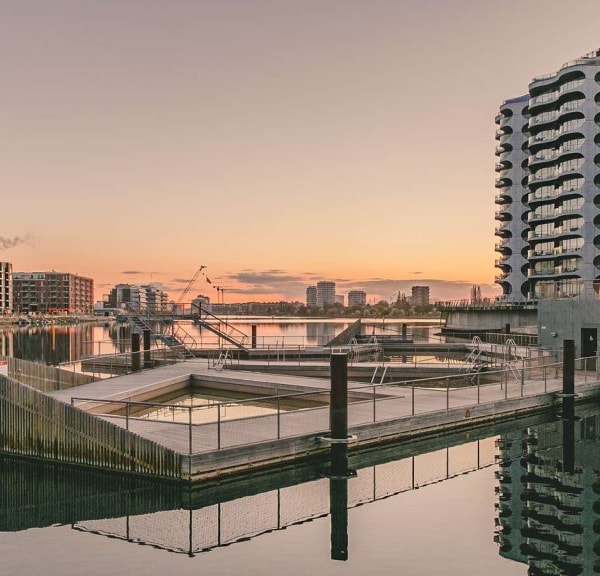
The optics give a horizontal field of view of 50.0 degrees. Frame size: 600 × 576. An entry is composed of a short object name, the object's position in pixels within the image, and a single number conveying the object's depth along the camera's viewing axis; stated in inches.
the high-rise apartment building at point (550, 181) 3846.0
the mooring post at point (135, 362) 1460.4
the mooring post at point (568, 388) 1074.1
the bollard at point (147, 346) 1675.7
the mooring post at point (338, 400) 783.1
